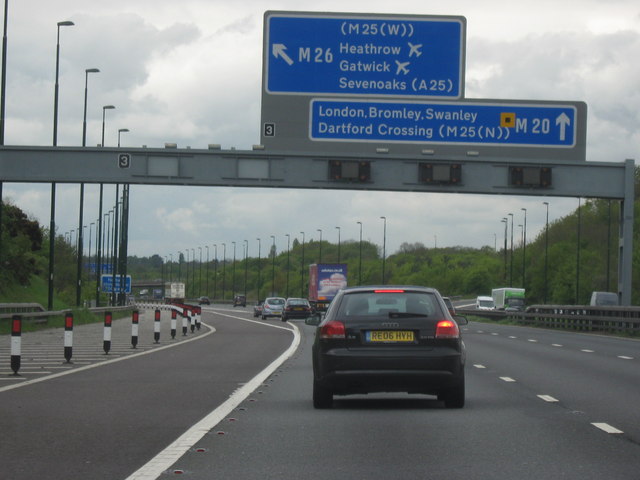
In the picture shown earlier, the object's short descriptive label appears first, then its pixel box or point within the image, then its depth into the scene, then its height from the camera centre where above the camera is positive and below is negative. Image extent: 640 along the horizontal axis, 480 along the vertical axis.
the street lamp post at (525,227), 116.62 +5.47
